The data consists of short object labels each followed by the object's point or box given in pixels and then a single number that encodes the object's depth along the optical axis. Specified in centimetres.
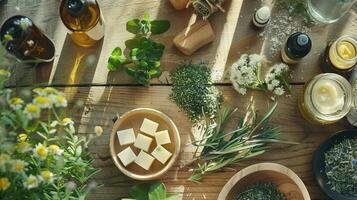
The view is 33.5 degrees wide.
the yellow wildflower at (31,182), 104
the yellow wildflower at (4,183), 103
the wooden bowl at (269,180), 136
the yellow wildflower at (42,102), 104
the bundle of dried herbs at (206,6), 145
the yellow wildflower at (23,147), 107
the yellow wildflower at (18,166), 103
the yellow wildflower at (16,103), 103
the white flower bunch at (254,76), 146
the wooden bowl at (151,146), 141
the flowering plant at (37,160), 103
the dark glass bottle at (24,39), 133
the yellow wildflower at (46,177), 105
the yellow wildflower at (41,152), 108
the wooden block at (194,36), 146
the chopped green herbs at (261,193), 144
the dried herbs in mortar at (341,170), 145
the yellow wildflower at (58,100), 105
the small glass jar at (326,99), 143
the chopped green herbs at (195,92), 147
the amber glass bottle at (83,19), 133
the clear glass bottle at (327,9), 145
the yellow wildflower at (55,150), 111
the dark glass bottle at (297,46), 141
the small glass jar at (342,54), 144
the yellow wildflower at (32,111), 102
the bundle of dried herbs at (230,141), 144
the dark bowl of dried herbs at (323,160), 143
